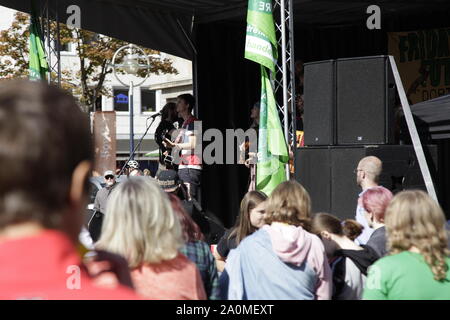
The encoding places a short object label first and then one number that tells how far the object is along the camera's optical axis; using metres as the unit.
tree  22.17
